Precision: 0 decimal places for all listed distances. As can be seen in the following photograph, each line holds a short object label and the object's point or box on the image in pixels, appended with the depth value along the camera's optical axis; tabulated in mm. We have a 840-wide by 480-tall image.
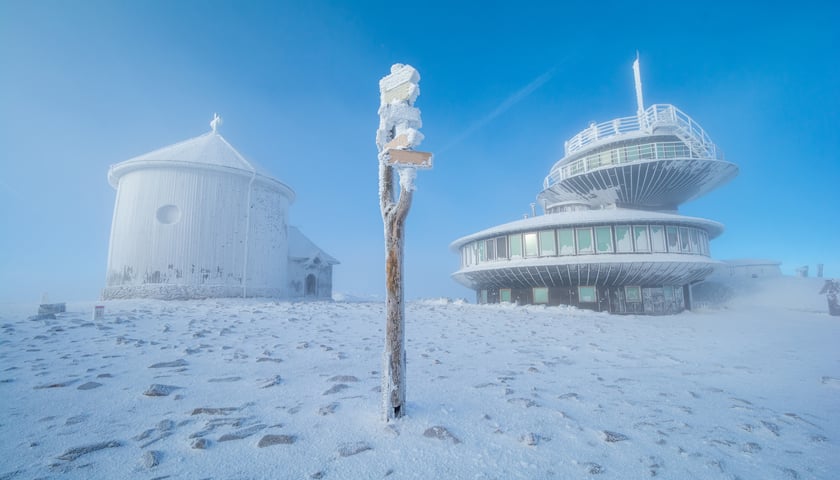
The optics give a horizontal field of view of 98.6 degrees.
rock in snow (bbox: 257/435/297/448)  3803
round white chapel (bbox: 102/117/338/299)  22156
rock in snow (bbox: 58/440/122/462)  3428
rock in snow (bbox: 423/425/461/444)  4082
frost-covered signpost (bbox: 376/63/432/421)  4582
